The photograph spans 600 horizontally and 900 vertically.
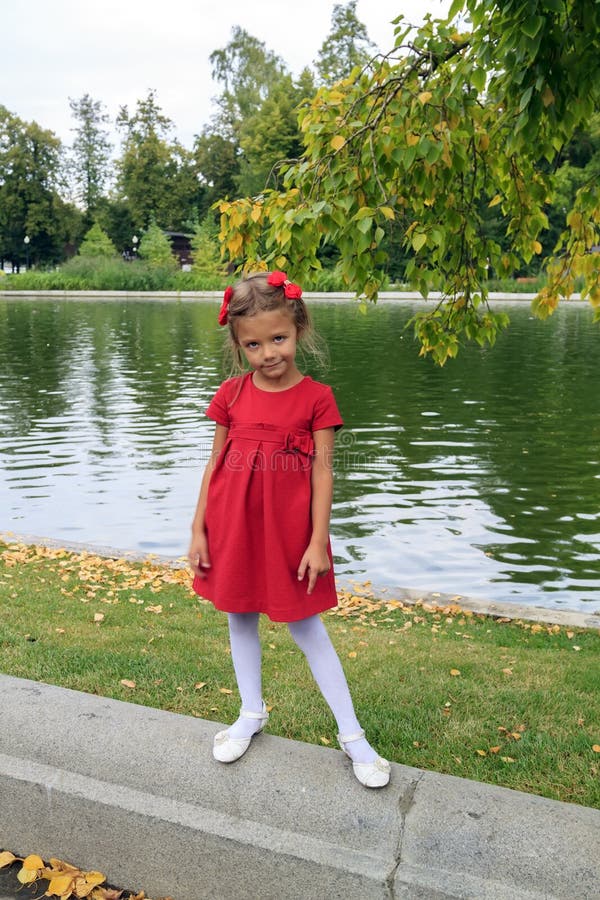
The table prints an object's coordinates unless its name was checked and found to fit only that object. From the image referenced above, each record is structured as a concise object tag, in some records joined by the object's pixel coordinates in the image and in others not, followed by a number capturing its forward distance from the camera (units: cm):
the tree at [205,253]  6750
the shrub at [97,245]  7406
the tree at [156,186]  8150
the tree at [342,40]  7462
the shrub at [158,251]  6931
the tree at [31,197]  7950
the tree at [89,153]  8888
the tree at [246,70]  7906
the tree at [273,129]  6900
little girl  303
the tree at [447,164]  397
